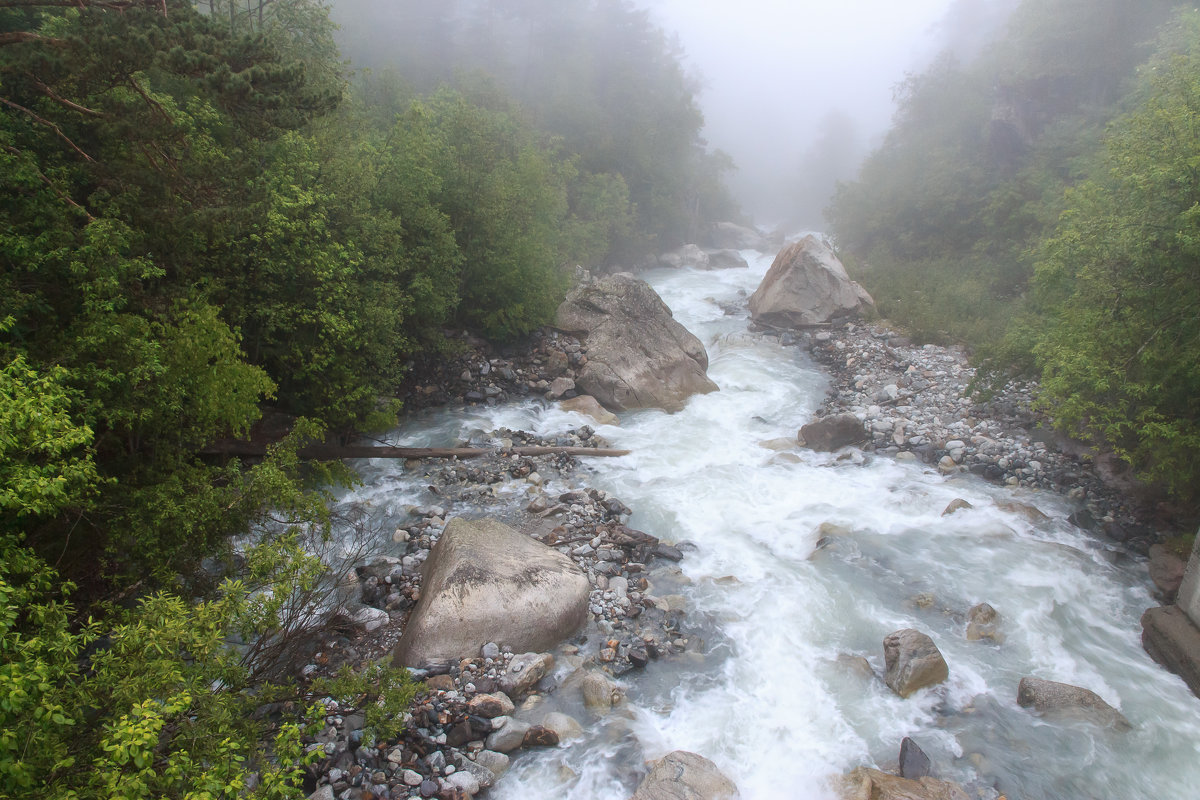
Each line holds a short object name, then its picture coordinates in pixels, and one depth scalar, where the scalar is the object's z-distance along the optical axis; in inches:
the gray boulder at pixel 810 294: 1044.5
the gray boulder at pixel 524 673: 327.9
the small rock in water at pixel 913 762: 295.9
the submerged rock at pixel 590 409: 701.3
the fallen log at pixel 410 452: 554.9
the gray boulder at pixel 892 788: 282.4
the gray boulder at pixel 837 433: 639.1
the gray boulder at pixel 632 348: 746.2
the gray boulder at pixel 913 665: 346.3
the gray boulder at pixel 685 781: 279.4
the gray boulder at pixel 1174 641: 354.9
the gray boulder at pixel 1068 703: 333.4
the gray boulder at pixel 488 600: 346.6
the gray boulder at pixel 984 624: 390.9
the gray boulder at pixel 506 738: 300.0
